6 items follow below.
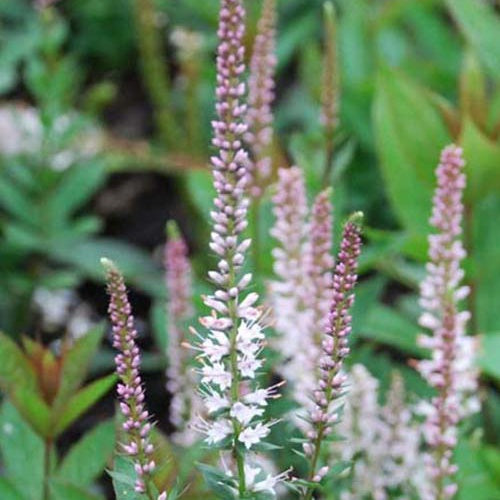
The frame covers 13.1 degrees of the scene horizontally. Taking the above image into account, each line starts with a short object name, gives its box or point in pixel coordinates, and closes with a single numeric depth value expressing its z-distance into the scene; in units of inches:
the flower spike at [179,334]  185.7
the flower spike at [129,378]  115.6
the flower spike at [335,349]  117.5
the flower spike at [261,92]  185.2
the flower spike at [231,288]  118.6
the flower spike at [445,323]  154.1
